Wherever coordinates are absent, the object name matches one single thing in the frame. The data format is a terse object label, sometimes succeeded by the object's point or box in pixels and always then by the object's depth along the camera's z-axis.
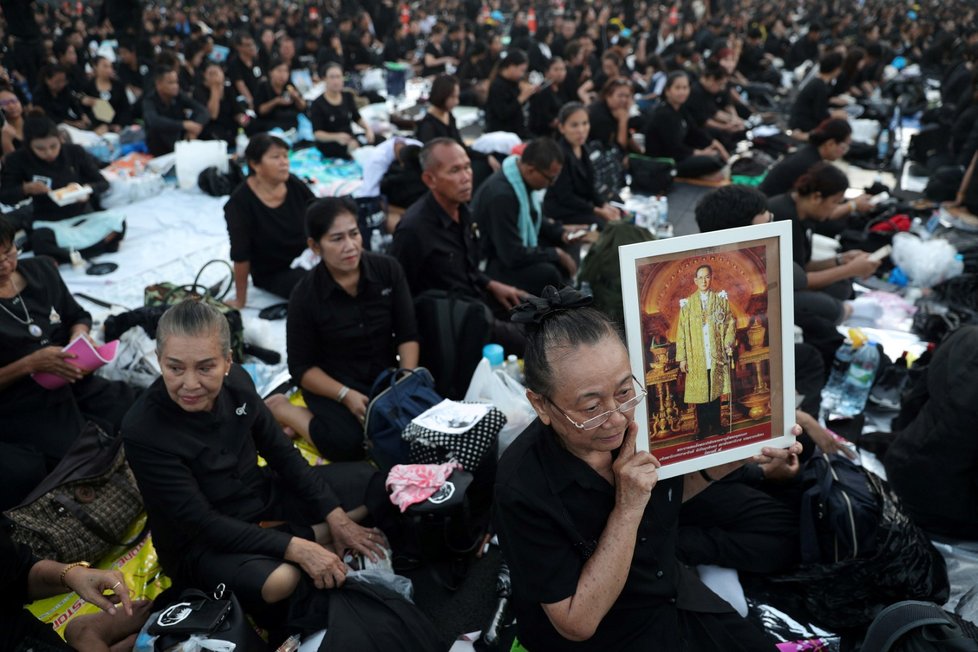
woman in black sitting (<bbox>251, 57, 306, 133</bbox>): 9.00
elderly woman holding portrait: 1.72
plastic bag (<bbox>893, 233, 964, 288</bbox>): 5.06
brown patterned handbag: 2.78
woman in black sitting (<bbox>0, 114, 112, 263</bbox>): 5.64
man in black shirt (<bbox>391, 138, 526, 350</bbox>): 4.08
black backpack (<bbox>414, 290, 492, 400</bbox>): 3.89
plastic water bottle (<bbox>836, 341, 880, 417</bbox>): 3.98
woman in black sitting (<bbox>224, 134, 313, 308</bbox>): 4.87
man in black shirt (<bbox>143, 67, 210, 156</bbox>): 7.90
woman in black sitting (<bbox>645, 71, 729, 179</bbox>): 7.61
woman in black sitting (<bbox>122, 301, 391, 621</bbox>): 2.43
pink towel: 2.89
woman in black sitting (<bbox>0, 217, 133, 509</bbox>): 3.21
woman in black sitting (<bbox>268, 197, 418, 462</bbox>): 3.46
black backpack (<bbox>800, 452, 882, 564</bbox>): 2.59
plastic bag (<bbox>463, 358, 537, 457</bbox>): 3.42
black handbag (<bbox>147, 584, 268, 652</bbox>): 2.15
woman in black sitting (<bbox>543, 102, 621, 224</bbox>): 5.97
